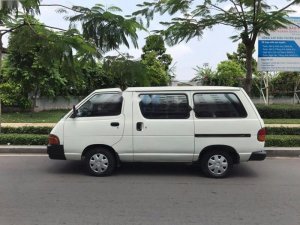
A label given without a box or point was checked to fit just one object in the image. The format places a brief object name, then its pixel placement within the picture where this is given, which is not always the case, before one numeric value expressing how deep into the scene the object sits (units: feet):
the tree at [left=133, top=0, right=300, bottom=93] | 39.96
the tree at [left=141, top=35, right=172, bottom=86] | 32.17
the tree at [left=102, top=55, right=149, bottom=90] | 30.94
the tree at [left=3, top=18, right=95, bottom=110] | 30.66
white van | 25.40
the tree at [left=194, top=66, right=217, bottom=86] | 92.53
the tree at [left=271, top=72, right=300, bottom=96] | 91.15
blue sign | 56.08
